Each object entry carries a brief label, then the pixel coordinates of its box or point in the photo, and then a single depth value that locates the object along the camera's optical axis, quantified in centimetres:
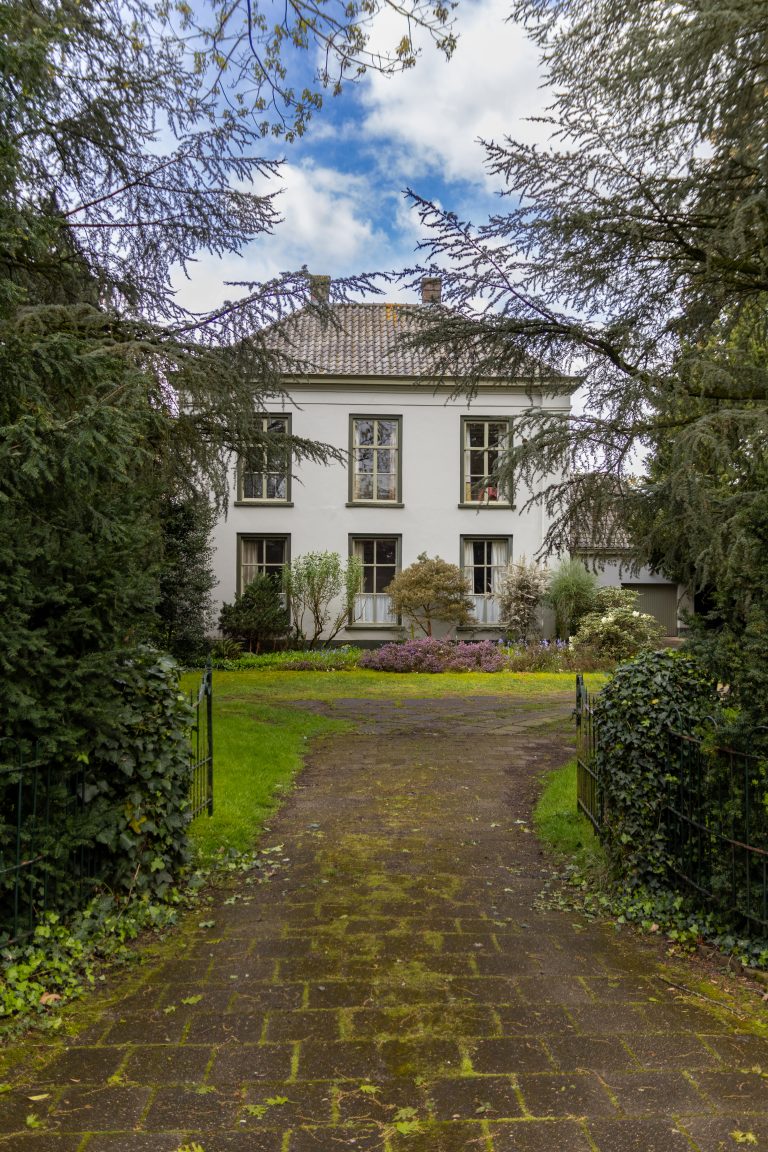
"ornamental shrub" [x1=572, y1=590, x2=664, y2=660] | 1769
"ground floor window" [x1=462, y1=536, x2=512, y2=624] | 2116
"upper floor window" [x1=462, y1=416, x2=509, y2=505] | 2125
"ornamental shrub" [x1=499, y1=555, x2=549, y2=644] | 1984
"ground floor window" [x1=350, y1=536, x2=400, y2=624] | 2111
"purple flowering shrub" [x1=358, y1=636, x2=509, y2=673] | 1773
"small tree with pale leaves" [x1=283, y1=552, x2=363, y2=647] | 2022
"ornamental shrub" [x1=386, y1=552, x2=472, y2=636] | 1962
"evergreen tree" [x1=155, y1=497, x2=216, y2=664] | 1702
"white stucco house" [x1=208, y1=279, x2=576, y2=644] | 2108
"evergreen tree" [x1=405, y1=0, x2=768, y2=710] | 542
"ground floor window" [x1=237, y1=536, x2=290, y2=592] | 2116
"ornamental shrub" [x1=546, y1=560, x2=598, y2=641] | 1961
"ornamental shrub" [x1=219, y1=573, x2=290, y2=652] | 1938
